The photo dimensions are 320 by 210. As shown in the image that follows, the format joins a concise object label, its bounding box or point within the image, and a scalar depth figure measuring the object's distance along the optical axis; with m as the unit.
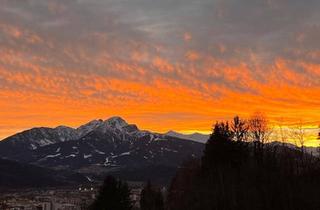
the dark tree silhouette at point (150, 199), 98.69
